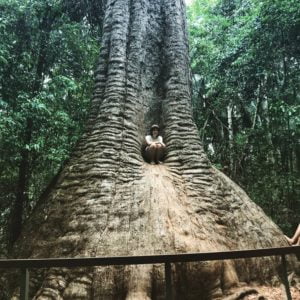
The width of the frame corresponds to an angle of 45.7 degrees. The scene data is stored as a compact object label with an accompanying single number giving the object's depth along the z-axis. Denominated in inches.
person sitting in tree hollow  218.1
